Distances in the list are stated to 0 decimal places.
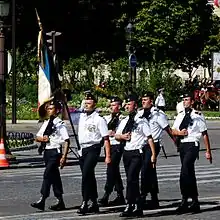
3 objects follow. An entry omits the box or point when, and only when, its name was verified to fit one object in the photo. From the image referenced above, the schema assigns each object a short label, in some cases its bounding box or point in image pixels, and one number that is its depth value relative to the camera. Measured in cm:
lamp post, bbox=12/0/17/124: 4259
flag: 2106
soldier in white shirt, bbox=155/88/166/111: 4808
